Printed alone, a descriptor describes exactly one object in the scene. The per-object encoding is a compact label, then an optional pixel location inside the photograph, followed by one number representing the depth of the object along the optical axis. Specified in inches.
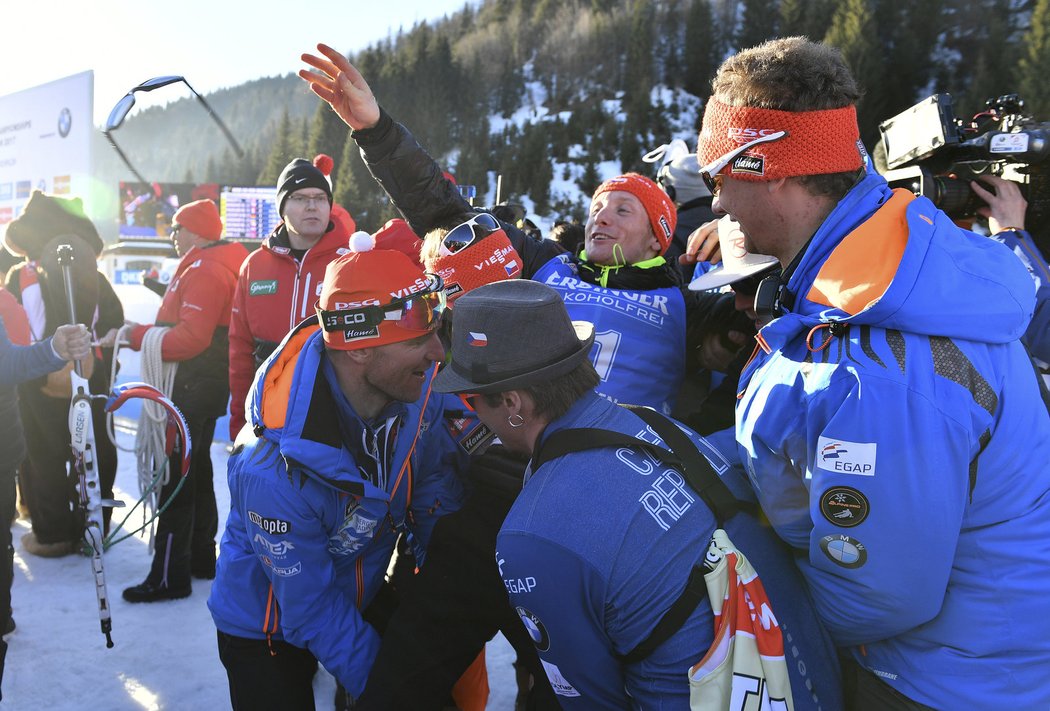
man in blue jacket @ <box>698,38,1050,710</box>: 46.5
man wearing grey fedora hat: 53.2
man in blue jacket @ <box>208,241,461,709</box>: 76.9
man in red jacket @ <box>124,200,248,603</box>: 157.4
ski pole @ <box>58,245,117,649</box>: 128.3
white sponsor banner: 674.8
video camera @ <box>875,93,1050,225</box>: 90.0
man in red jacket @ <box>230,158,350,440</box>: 152.6
